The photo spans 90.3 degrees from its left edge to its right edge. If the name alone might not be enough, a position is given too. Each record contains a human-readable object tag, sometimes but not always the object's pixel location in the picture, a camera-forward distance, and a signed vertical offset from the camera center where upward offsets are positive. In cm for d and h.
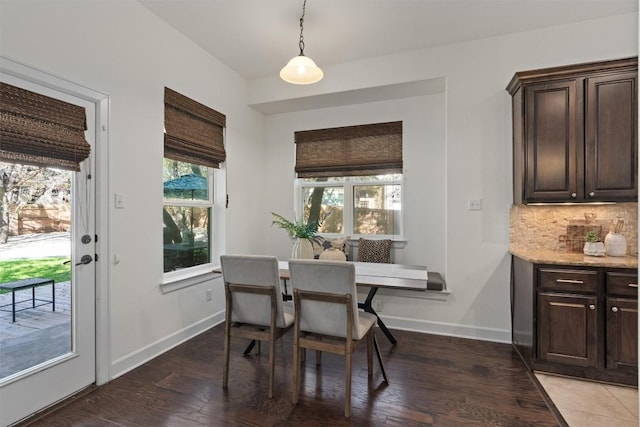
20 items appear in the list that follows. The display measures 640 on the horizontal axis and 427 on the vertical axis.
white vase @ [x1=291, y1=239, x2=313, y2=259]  282 -33
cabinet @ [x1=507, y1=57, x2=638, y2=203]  248 +66
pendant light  238 +108
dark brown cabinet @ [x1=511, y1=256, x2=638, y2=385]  227 -81
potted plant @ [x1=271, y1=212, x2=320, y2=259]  283 -25
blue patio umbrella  312 +27
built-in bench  267 -61
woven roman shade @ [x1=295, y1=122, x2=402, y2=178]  386 +80
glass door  190 -40
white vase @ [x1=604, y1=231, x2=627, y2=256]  258 -26
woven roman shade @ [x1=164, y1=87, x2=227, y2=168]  297 +84
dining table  235 -52
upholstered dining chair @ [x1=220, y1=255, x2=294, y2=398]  217 -62
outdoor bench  192 -47
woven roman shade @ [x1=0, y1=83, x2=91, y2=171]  185 +52
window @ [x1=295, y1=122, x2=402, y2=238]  390 +46
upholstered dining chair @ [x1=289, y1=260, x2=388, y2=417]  196 -63
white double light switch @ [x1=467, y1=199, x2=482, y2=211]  315 +8
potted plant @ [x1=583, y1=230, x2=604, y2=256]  264 -27
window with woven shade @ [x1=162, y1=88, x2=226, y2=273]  304 +37
